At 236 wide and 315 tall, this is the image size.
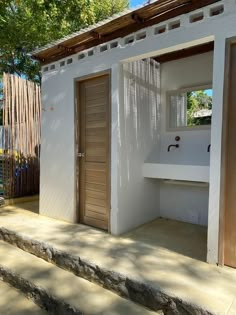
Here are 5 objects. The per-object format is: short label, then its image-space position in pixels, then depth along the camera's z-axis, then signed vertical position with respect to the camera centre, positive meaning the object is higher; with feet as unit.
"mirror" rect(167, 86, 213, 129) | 13.42 +1.90
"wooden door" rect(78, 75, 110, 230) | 12.24 -0.46
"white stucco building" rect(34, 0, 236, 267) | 8.59 +0.88
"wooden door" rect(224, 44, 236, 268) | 8.42 -0.96
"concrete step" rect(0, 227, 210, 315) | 6.98 -4.32
